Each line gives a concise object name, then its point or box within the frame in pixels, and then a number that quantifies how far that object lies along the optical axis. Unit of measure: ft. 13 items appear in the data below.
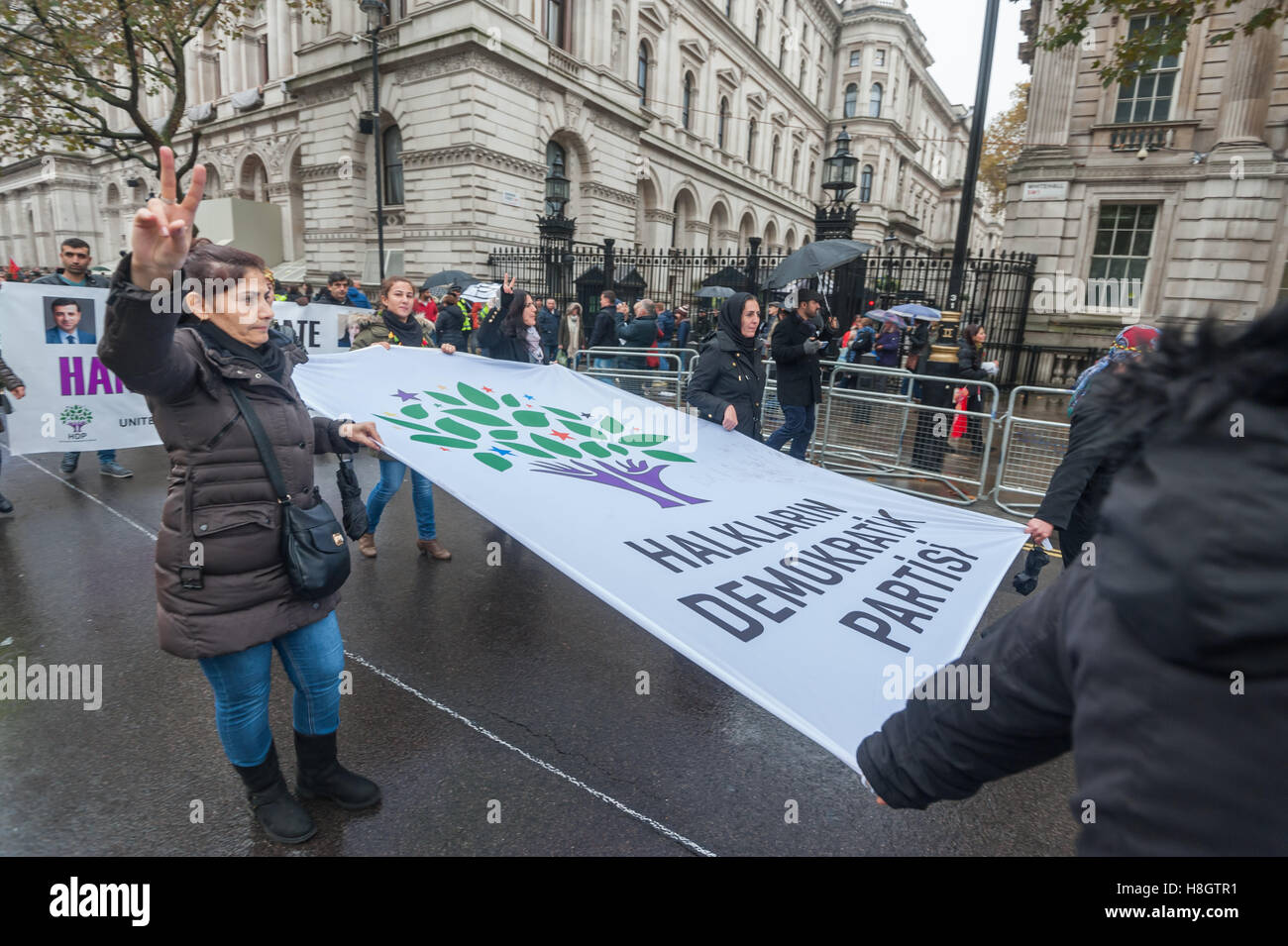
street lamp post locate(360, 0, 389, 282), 57.77
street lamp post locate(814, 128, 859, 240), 45.11
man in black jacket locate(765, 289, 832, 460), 23.70
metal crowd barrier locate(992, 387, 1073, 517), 24.04
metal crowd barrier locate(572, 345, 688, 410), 30.71
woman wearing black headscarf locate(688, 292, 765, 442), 16.93
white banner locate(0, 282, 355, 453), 21.01
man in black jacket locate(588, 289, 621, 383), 45.29
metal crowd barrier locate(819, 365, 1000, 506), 26.55
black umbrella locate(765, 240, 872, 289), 33.71
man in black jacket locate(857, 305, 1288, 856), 2.46
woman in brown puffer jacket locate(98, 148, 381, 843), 7.34
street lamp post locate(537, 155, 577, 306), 65.67
